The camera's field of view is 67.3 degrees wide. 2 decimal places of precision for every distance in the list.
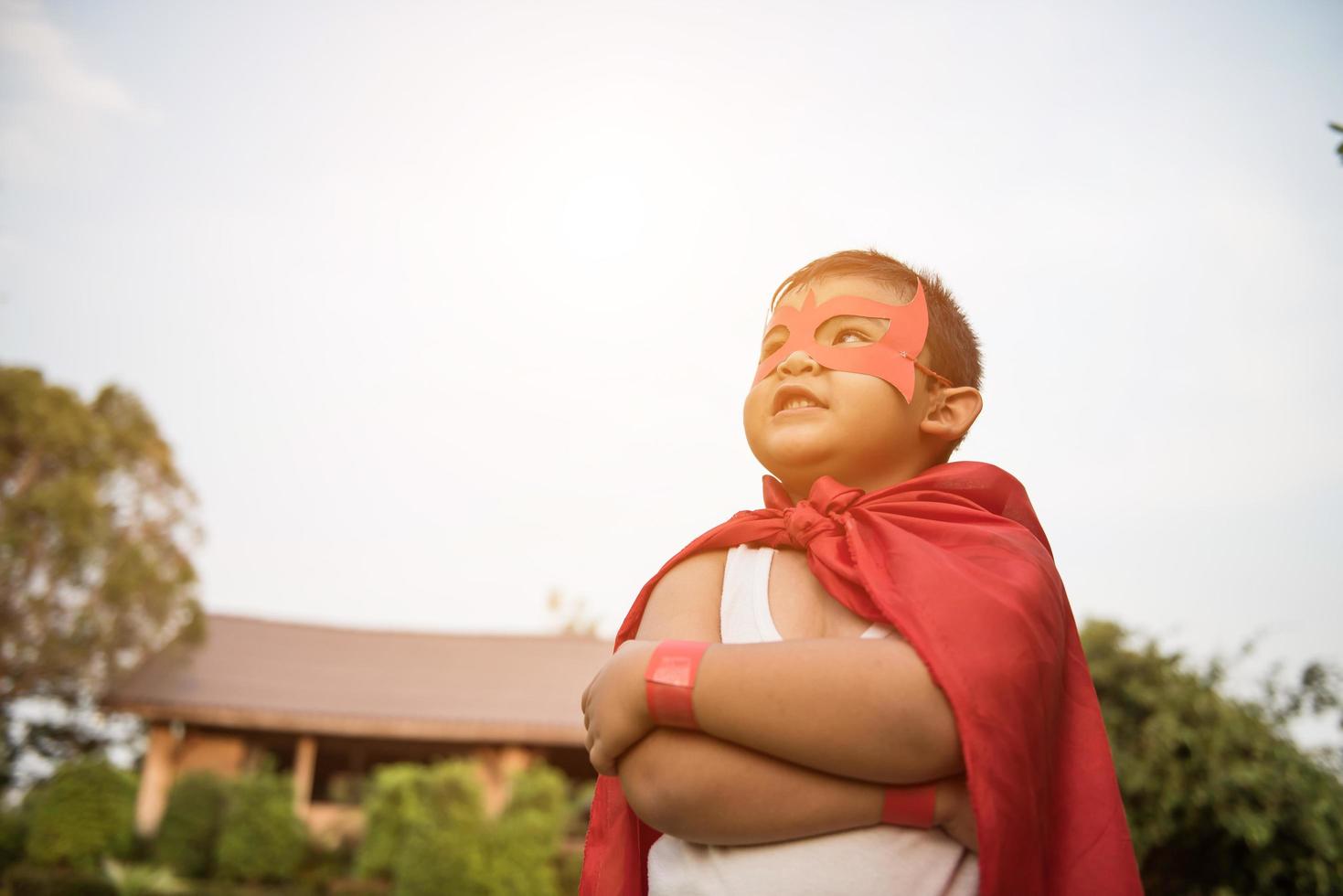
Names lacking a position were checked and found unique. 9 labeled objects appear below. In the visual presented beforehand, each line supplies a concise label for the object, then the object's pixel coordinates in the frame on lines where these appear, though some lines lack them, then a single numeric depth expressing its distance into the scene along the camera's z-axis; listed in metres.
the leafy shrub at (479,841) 13.58
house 19.22
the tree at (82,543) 19.36
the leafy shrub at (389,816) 15.02
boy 1.43
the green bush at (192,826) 16.53
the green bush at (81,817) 16.34
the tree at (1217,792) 8.15
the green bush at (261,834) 16.08
